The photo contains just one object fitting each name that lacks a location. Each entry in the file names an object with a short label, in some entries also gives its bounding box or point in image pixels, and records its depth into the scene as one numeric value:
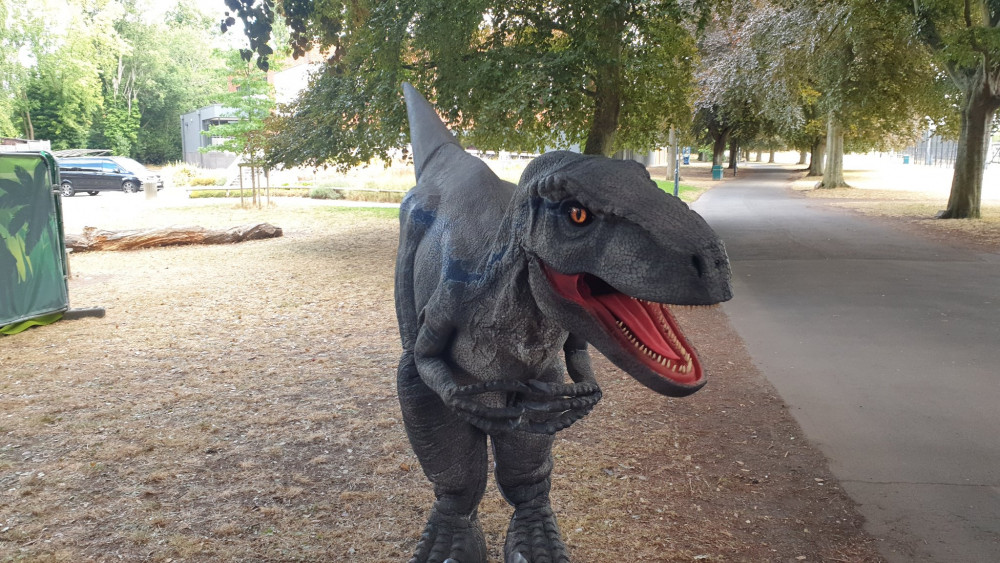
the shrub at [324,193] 23.53
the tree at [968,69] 12.00
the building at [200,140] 39.34
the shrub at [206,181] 27.92
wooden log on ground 13.23
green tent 7.44
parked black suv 27.72
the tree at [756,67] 17.97
